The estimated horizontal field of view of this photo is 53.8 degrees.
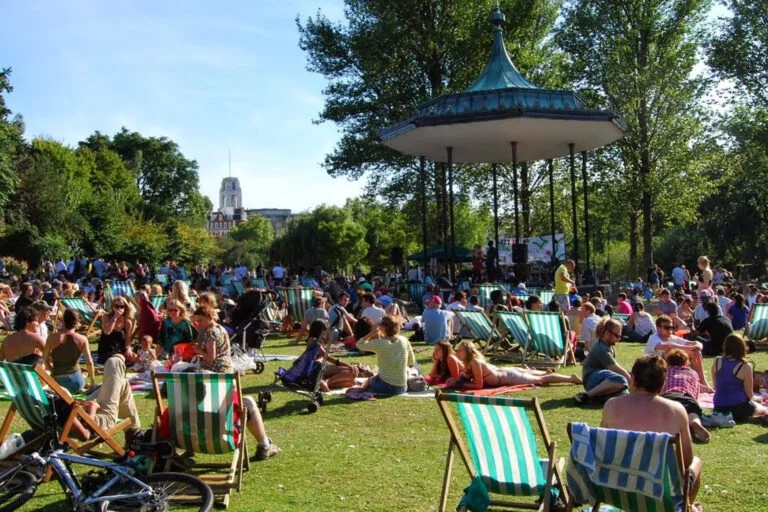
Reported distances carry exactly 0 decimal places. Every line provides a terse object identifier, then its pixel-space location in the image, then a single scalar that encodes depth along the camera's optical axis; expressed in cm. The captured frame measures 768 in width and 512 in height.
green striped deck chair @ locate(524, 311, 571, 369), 1110
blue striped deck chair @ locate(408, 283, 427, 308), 2164
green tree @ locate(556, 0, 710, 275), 3188
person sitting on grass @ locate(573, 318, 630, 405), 805
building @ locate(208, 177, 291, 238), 19112
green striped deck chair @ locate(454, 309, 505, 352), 1250
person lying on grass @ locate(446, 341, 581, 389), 948
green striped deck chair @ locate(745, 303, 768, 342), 1263
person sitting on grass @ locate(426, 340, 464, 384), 980
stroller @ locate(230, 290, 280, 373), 1152
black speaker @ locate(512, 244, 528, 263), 2311
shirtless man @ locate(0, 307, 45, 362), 823
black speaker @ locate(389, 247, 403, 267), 2884
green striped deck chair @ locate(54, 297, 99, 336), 1506
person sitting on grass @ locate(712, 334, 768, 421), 730
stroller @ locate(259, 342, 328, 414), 866
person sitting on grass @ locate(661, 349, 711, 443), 688
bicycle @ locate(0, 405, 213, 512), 467
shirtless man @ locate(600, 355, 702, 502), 438
